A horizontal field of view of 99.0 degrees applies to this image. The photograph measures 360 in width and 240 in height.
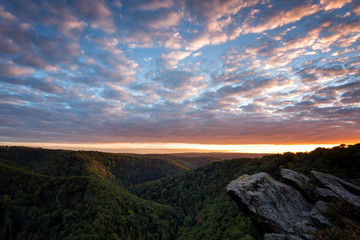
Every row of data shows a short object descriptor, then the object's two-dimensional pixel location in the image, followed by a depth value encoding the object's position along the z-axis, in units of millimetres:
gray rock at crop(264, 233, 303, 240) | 16050
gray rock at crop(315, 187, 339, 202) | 21731
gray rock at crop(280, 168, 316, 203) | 24922
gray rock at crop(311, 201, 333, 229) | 18247
